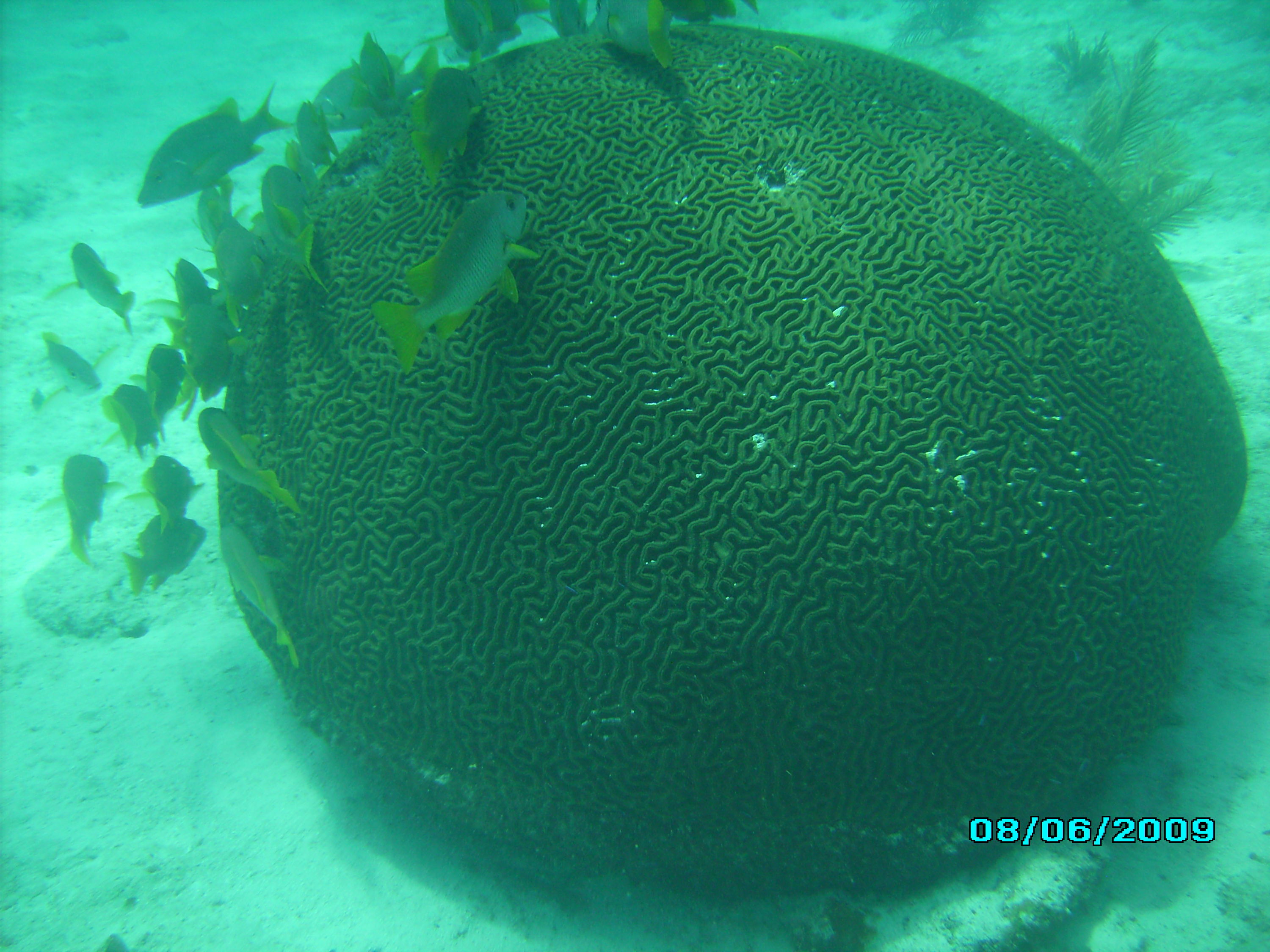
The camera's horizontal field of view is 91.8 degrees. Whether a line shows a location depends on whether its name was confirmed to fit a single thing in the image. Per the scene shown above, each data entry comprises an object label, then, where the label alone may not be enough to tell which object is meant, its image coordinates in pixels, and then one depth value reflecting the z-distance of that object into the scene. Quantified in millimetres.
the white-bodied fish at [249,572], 2850
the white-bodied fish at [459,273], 2154
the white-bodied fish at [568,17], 3695
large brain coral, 2469
